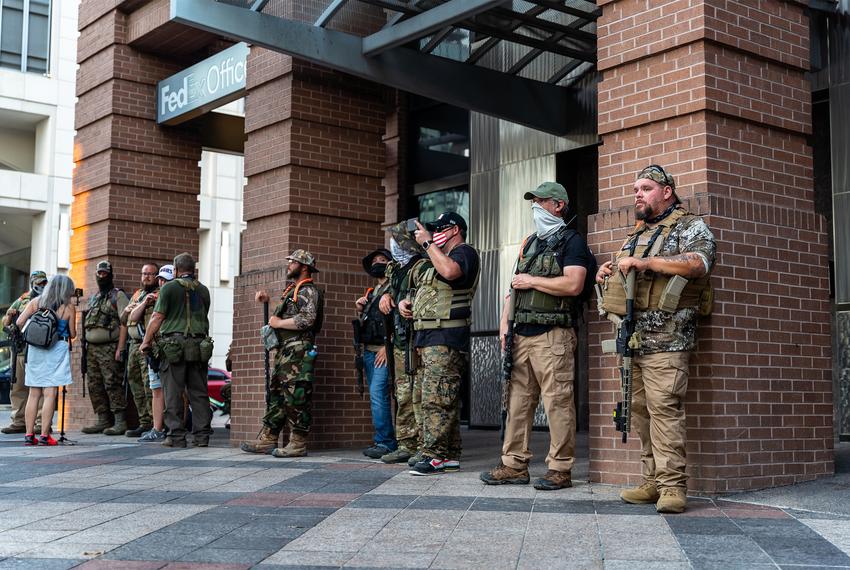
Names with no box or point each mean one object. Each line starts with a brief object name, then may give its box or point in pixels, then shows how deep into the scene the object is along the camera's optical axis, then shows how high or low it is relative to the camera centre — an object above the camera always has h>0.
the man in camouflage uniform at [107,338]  13.10 +0.36
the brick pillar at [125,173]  14.32 +2.86
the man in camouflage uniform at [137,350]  12.30 +0.22
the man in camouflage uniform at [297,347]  9.41 +0.19
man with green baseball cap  6.90 +0.27
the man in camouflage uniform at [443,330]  7.84 +0.31
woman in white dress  10.91 +0.04
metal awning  9.88 +3.51
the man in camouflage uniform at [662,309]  5.93 +0.39
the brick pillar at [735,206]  6.62 +1.16
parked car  23.55 -0.37
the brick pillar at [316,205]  10.53 +1.81
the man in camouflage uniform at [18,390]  13.62 -0.36
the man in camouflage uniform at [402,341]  8.85 +0.24
